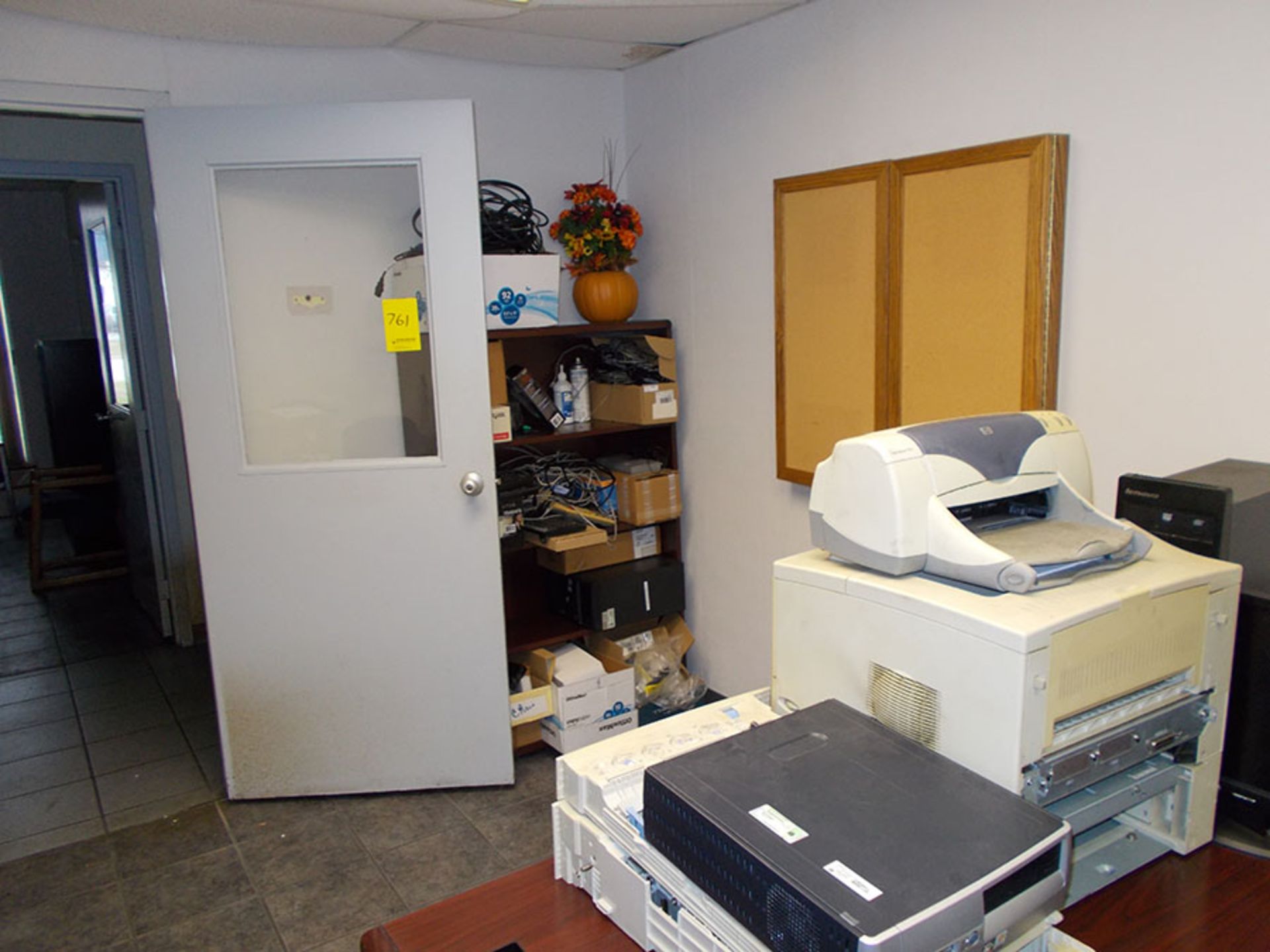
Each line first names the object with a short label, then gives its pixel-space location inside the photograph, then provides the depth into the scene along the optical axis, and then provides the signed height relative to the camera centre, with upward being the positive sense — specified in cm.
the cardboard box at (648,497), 323 -61
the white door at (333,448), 256 -33
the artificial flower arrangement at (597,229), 312 +32
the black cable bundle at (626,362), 323 -14
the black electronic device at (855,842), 91 -57
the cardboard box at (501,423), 288 -30
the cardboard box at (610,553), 317 -81
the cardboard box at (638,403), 316 -28
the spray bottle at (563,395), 319 -24
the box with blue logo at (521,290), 295 +12
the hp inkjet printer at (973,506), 125 -29
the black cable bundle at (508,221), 299 +35
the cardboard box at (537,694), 293 -117
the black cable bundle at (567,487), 311 -56
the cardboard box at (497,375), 288 -15
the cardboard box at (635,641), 322 -114
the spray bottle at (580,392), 321 -24
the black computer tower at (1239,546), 133 -39
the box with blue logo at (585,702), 300 -124
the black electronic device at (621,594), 315 -94
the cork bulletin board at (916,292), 209 +5
